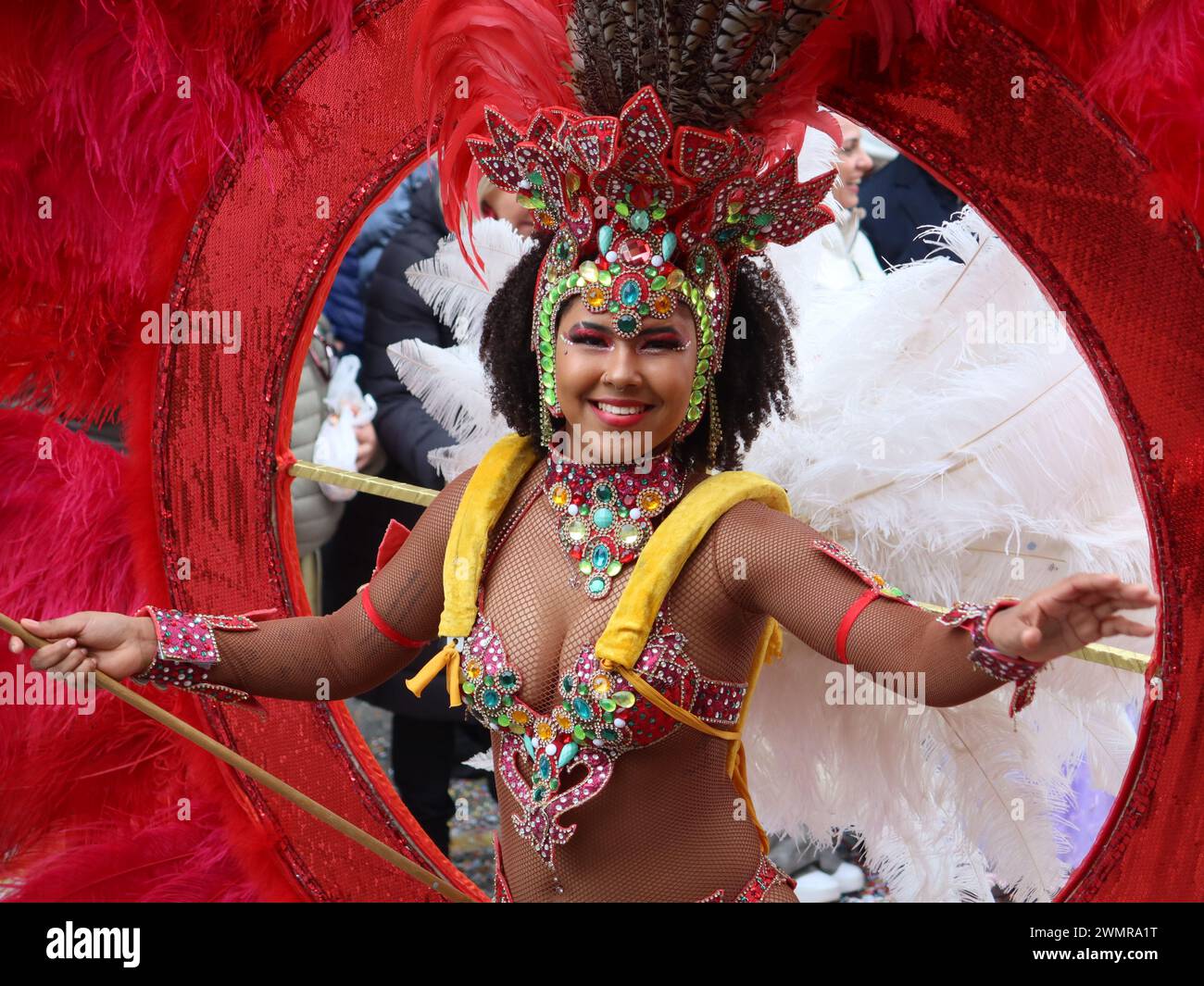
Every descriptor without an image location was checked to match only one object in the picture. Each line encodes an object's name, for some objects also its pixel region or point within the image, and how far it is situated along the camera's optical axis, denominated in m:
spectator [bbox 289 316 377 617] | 4.04
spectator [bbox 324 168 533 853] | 3.64
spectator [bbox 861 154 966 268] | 3.76
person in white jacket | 2.96
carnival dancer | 2.01
